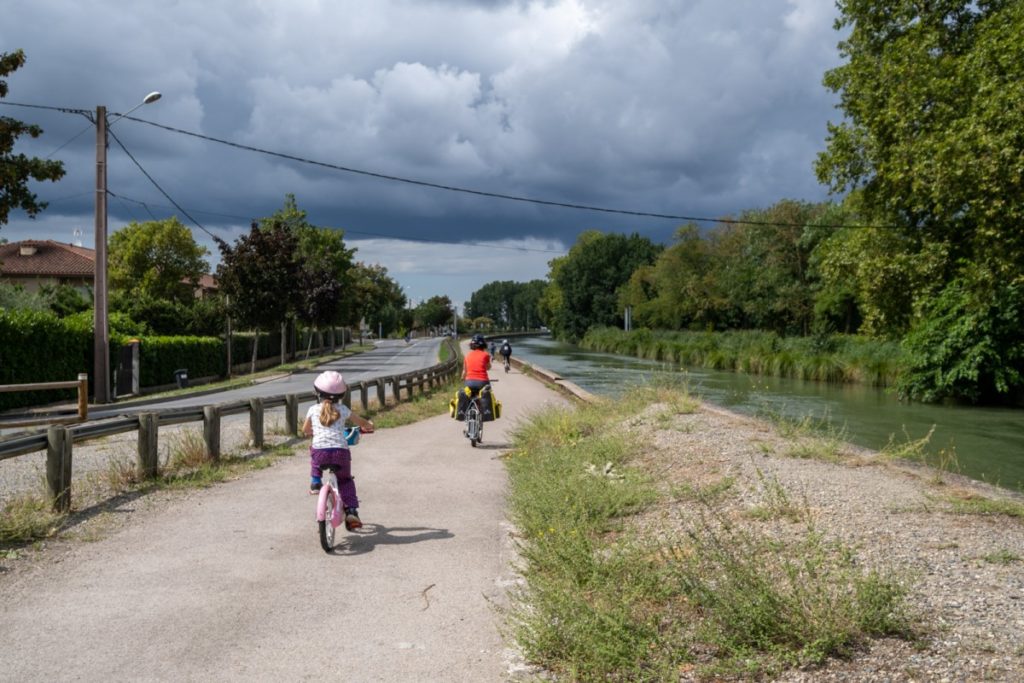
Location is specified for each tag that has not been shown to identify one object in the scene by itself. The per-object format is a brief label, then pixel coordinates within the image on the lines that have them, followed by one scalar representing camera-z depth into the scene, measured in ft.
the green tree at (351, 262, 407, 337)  262.26
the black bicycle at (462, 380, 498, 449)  43.16
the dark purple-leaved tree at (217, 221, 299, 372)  140.97
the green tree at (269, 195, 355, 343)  184.65
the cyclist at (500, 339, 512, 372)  135.57
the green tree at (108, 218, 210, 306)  179.32
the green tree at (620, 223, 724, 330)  240.12
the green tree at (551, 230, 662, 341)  344.08
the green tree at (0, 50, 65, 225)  73.77
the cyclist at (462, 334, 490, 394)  43.55
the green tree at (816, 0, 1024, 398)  59.21
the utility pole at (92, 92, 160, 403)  76.43
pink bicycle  21.26
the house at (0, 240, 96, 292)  199.41
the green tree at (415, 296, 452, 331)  596.29
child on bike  22.53
